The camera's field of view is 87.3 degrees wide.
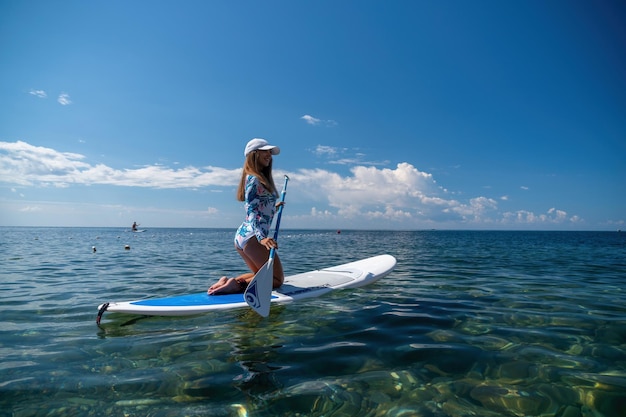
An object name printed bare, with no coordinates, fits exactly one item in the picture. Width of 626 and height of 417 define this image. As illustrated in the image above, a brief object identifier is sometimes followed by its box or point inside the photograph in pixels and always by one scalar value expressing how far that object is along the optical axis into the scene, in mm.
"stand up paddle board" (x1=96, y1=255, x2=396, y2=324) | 4801
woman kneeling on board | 5113
